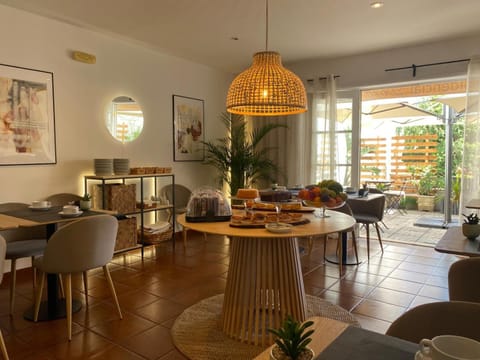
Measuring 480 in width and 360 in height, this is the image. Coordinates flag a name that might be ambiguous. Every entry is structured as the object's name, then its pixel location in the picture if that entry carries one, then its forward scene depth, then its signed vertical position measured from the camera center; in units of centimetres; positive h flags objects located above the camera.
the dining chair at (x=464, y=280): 145 -49
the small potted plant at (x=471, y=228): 199 -38
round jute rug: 217 -116
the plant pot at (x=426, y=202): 763 -90
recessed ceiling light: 338 +149
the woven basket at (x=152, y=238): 443 -97
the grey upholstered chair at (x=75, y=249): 235 -60
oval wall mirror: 441 +53
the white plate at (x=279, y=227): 194 -37
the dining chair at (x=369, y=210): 424 -63
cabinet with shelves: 396 -46
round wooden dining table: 223 -78
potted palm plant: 550 +6
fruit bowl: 230 -23
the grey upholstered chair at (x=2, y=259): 196 -55
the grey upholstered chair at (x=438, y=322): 93 -43
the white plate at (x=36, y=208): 293 -39
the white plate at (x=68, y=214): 268 -41
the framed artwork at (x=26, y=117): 345 +44
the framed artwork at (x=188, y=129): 525 +47
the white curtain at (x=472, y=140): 431 +25
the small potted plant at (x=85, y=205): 304 -38
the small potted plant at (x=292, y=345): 79 -41
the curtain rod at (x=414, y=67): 460 +125
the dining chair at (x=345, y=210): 382 -54
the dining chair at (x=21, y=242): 268 -67
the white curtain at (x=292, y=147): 560 +21
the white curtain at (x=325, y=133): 532 +42
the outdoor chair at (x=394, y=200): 741 -84
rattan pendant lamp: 241 +50
